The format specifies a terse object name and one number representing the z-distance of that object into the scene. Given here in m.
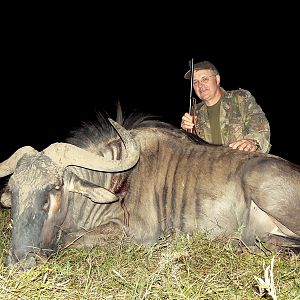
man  4.77
